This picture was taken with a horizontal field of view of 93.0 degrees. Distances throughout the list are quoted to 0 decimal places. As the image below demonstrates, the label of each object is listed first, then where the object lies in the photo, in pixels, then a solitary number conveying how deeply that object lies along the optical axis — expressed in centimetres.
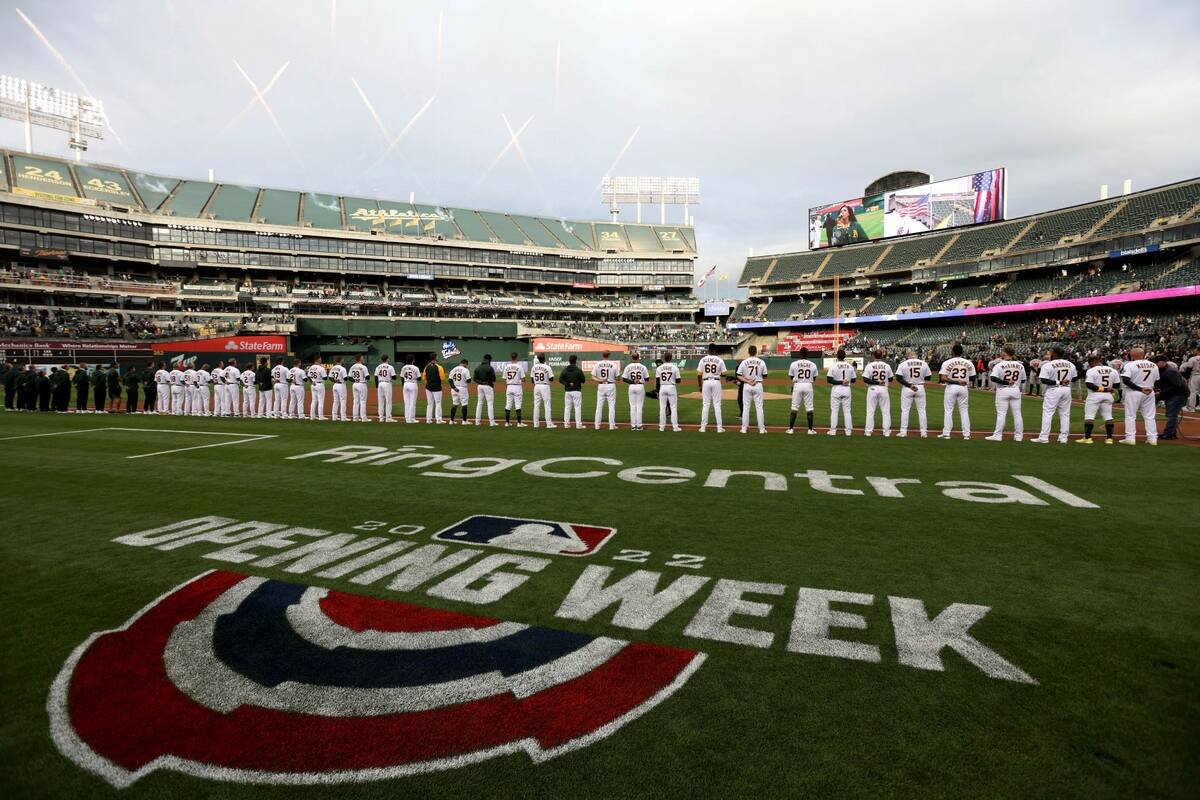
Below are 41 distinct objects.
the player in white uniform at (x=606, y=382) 1513
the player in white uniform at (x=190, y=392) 2042
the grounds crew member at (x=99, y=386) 2060
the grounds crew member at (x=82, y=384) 2044
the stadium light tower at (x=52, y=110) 5322
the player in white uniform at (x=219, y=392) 2017
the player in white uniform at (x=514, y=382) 1556
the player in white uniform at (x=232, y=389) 1994
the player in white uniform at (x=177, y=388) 2075
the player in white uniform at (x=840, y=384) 1295
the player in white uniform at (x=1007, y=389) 1170
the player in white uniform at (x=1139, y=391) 1091
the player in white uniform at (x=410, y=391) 1541
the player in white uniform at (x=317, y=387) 1827
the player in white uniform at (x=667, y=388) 1418
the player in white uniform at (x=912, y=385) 1257
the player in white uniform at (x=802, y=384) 1347
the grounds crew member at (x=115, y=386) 2070
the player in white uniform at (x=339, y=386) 1797
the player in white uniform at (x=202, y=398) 2033
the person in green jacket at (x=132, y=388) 2038
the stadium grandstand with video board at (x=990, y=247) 4381
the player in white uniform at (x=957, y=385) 1216
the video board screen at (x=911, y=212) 5750
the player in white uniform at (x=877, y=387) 1270
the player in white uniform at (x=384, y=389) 1733
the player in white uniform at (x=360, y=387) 1728
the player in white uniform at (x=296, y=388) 1852
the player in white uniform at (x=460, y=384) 1653
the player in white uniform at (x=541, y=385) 1527
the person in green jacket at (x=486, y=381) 1584
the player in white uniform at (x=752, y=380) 1359
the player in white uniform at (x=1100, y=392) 1123
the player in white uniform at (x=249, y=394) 1972
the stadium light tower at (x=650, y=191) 8231
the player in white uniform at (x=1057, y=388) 1131
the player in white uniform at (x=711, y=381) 1401
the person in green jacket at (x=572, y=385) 1522
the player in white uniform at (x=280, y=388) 1906
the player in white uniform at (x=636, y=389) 1471
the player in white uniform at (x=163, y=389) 2100
